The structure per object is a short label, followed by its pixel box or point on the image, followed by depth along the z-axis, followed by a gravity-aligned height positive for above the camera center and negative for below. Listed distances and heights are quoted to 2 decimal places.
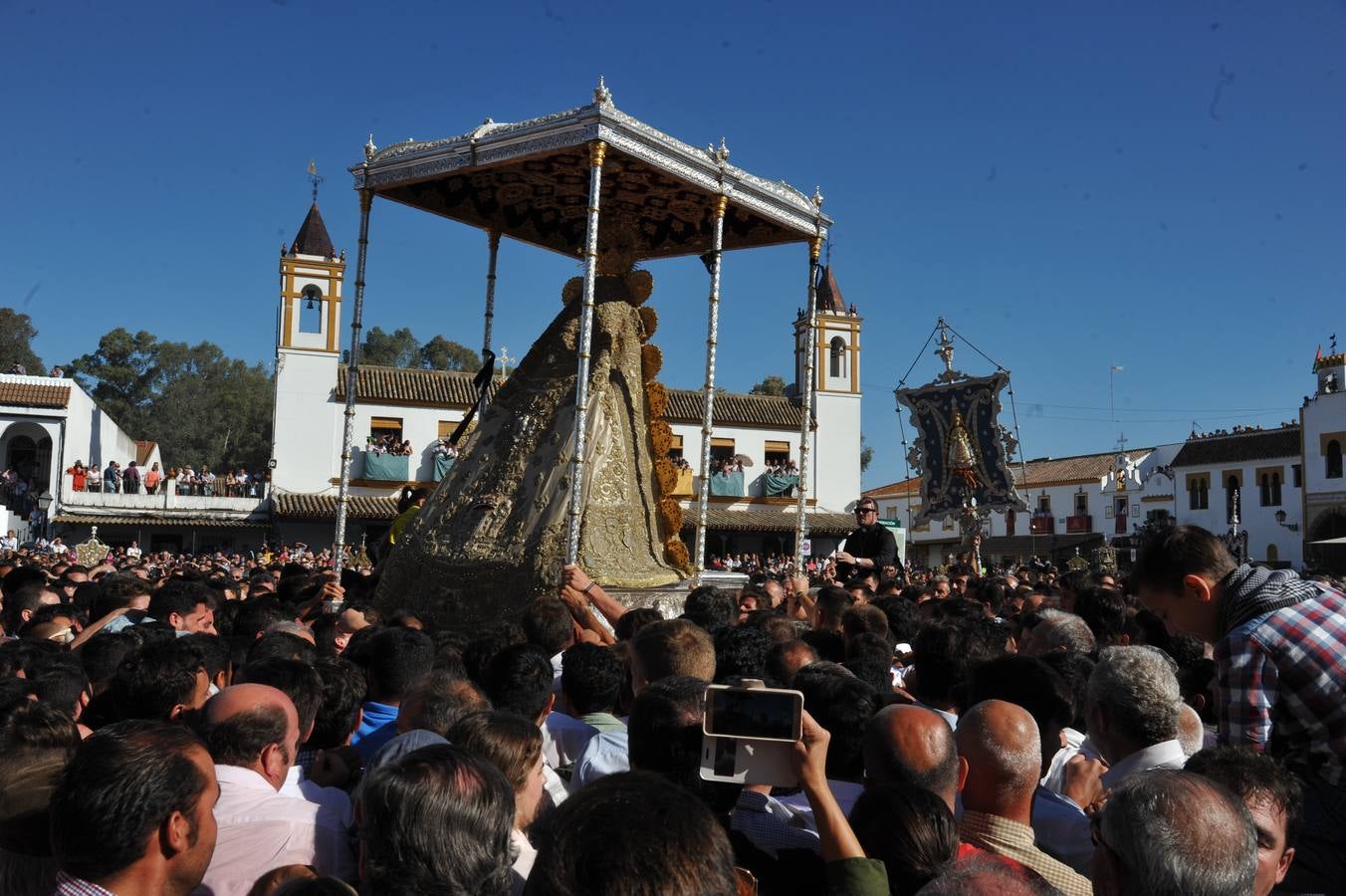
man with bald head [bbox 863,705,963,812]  2.67 -0.57
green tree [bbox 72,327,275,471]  56.66 +5.88
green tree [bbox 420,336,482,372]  69.19 +10.61
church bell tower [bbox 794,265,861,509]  40.06 +4.78
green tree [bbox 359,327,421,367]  70.81 +11.24
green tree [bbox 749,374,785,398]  62.97 +8.42
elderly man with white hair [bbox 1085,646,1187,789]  3.18 -0.53
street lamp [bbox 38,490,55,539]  27.98 -0.06
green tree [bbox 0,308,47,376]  54.53 +8.50
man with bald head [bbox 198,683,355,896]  2.59 -0.77
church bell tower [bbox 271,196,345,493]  34.09 +4.55
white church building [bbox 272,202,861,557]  34.09 +3.21
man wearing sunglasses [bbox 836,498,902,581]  10.66 -0.16
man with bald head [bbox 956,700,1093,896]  2.73 -0.65
